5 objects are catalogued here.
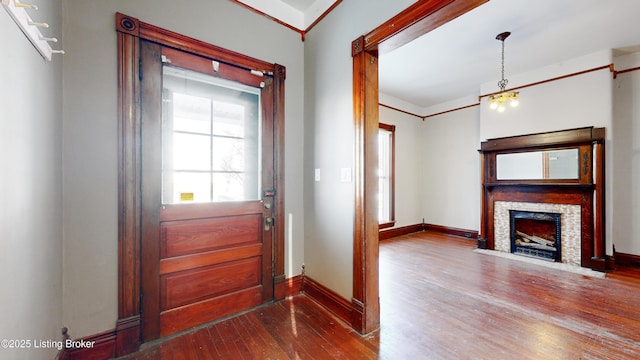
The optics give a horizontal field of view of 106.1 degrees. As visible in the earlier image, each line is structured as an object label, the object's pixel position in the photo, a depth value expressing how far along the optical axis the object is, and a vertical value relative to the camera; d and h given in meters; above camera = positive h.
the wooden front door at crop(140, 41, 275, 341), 1.84 -0.07
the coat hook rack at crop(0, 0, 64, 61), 0.91 +0.67
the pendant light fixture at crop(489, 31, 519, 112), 3.33 +1.16
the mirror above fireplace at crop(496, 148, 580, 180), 3.71 +0.24
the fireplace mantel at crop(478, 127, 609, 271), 3.42 -0.07
